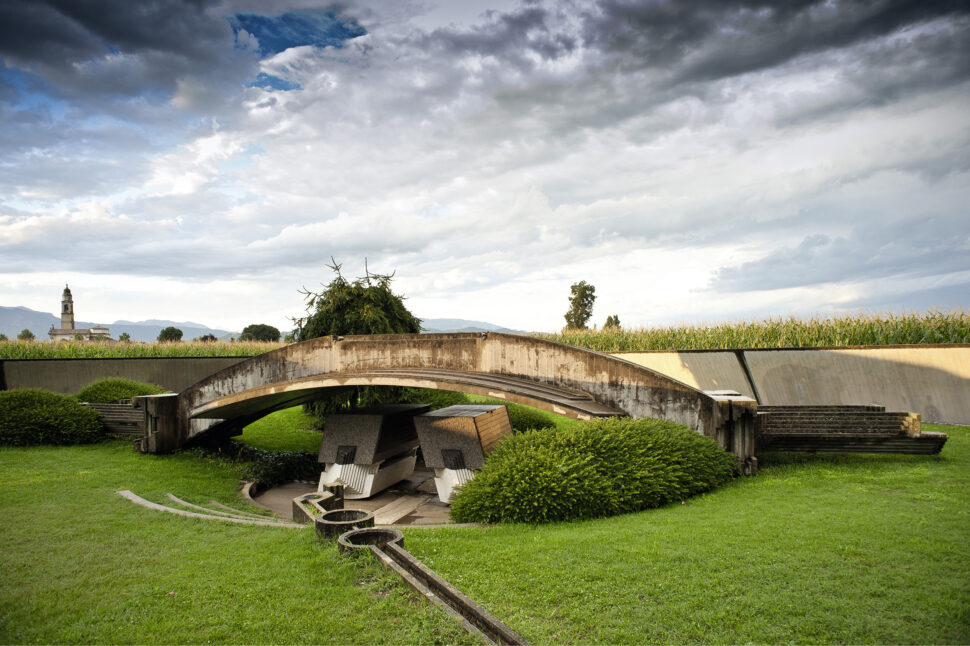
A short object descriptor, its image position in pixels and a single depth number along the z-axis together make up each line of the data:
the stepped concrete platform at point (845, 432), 7.65
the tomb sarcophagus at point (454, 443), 10.10
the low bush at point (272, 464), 12.29
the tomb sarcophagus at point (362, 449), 11.41
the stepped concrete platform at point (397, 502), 9.73
